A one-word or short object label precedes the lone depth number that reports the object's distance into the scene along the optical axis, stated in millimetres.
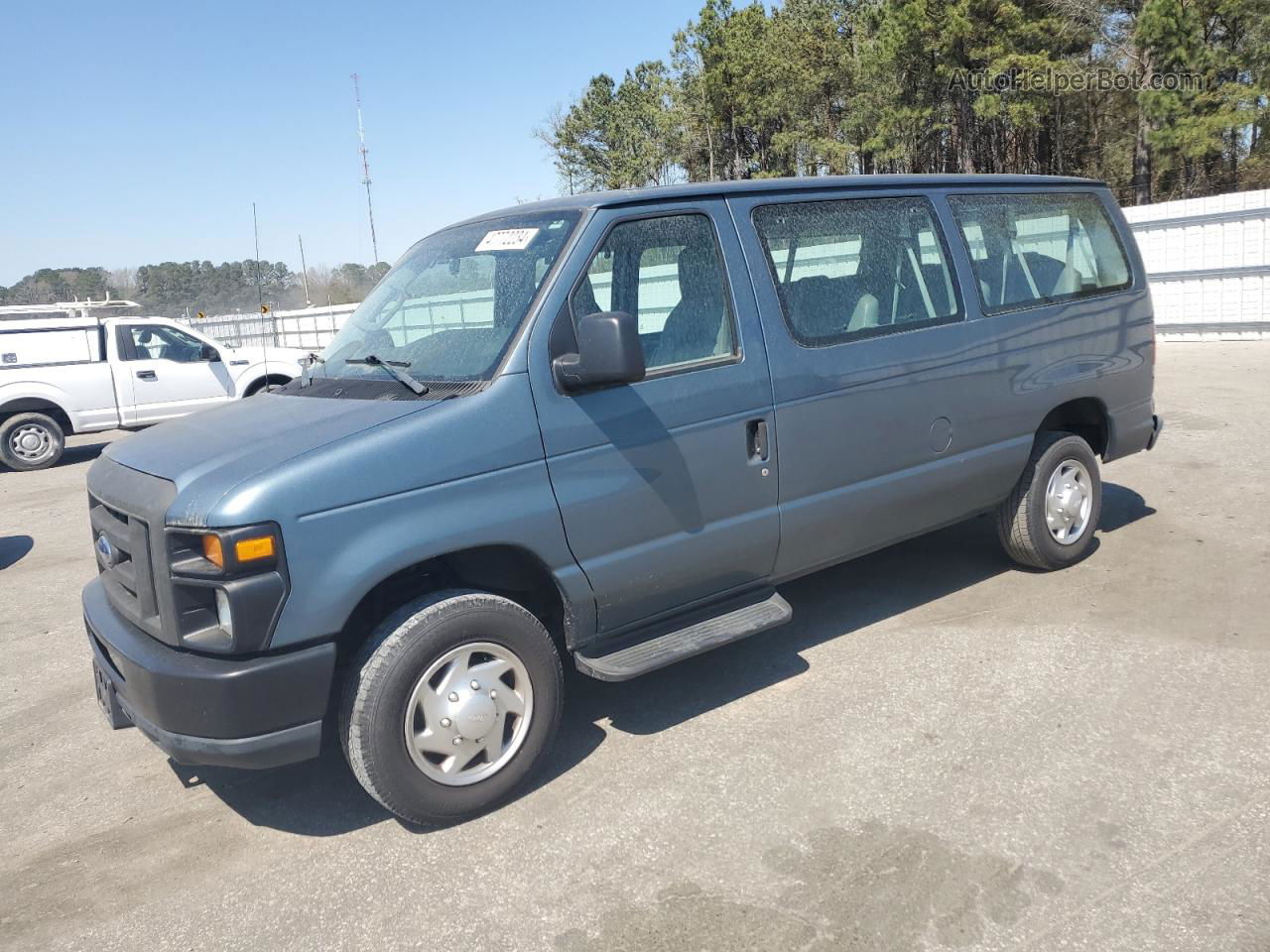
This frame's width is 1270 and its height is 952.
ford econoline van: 3170
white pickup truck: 12961
